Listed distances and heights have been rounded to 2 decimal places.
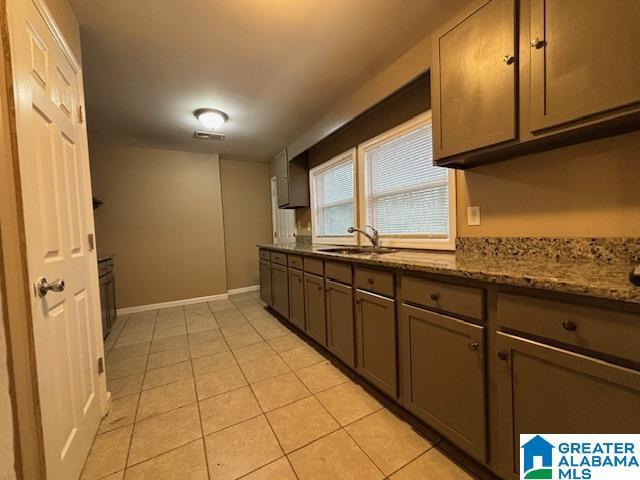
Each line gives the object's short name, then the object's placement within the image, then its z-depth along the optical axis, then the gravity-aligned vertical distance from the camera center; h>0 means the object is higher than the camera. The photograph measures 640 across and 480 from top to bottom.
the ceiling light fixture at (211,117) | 2.93 +1.32
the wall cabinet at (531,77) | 0.96 +0.63
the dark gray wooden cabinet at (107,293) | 2.96 -0.71
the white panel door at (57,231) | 0.99 +0.03
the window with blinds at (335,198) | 3.15 +0.38
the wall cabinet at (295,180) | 3.90 +0.73
